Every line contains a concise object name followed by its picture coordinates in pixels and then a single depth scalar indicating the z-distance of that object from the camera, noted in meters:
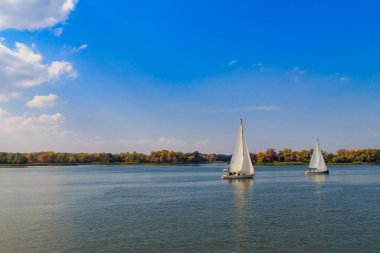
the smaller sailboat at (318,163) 151.62
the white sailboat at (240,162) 108.56
